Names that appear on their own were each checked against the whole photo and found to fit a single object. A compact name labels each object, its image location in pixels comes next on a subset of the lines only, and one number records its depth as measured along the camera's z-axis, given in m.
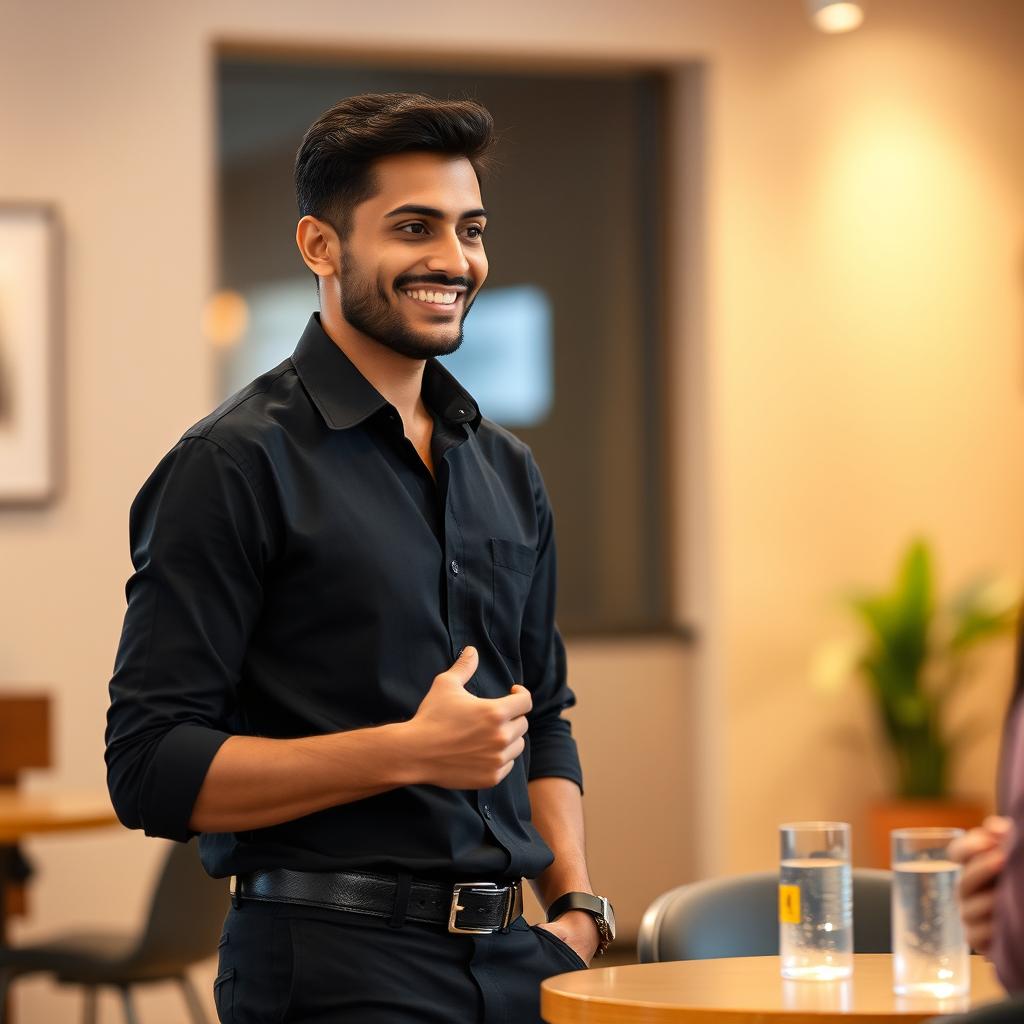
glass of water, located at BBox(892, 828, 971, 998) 3.25
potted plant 10.45
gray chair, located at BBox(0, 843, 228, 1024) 7.43
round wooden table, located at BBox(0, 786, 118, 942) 7.49
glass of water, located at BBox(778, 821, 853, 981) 3.50
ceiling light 9.59
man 3.40
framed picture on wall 9.71
